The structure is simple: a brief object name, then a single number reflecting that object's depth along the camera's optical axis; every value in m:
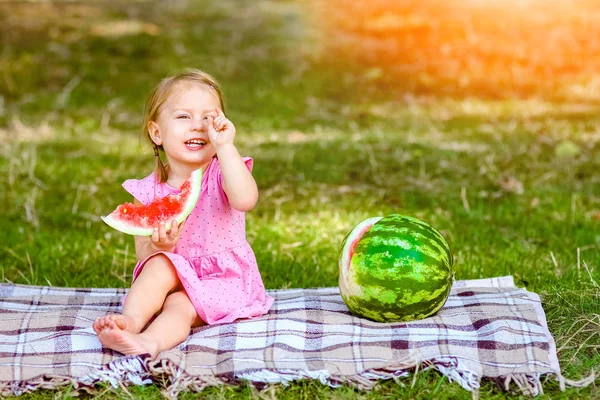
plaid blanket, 6.95
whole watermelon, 7.61
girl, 7.77
